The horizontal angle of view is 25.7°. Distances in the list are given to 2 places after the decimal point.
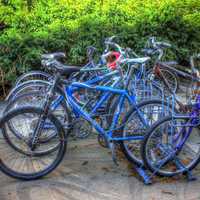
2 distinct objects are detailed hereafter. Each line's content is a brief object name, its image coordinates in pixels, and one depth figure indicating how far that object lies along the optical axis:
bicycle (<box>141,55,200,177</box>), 4.39
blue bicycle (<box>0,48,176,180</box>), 4.43
